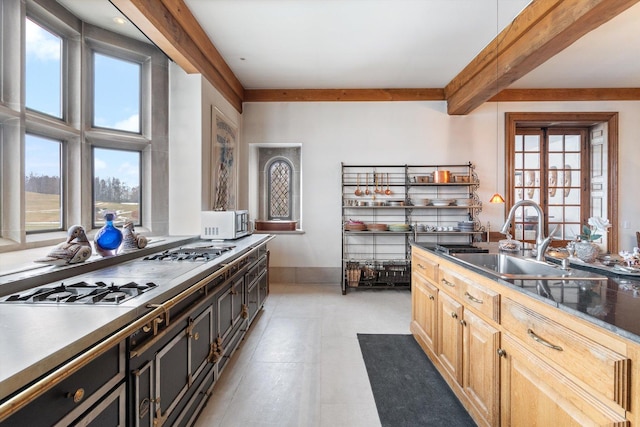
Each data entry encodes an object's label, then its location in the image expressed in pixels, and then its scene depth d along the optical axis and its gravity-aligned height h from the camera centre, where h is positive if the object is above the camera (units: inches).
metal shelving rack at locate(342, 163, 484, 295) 174.6 -0.6
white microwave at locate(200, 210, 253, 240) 117.4 -5.8
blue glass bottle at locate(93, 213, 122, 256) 73.0 -7.2
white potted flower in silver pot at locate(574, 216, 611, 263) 66.0 -7.4
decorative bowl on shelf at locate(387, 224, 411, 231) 169.0 -9.3
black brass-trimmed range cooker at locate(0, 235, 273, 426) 28.8 -18.3
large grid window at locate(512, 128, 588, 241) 180.5 +21.2
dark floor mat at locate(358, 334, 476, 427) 67.3 -47.5
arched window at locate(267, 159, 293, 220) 191.3 +14.4
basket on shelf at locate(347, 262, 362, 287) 167.2 -37.5
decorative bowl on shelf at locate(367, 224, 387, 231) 170.4 -9.4
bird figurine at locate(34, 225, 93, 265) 61.7 -8.9
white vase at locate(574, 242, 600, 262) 65.8 -9.1
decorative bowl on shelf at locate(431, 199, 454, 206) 169.9 +5.3
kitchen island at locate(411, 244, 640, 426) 33.2 -20.7
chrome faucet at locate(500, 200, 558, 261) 69.0 -5.6
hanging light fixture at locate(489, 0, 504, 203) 113.5 +52.9
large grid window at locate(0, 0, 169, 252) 72.9 +27.3
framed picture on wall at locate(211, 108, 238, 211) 136.9 +24.9
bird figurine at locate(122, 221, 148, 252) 83.8 -8.5
